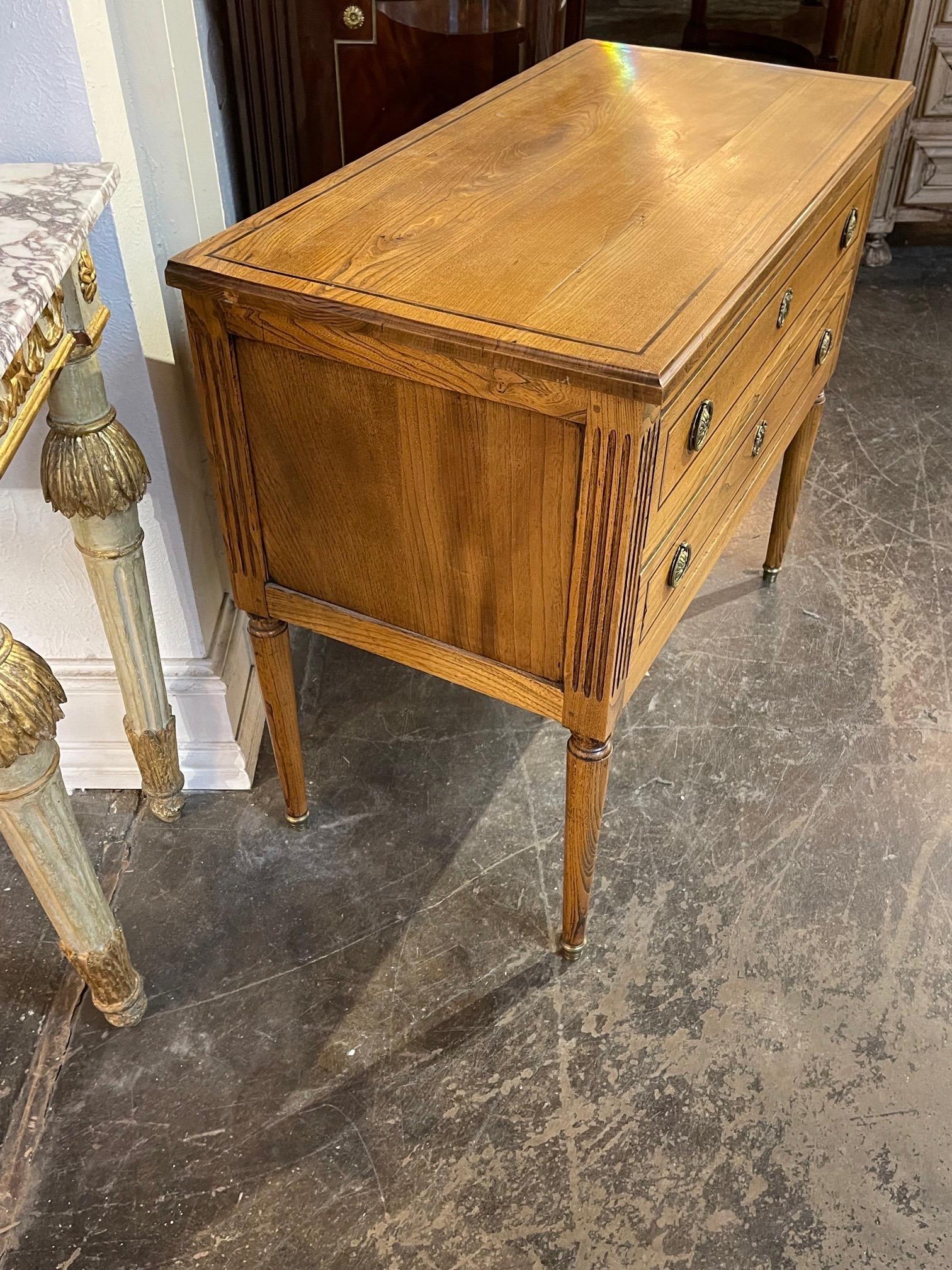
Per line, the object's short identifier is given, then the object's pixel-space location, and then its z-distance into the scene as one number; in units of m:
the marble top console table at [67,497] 1.02
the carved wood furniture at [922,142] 2.97
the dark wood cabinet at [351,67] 1.98
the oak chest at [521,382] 1.08
